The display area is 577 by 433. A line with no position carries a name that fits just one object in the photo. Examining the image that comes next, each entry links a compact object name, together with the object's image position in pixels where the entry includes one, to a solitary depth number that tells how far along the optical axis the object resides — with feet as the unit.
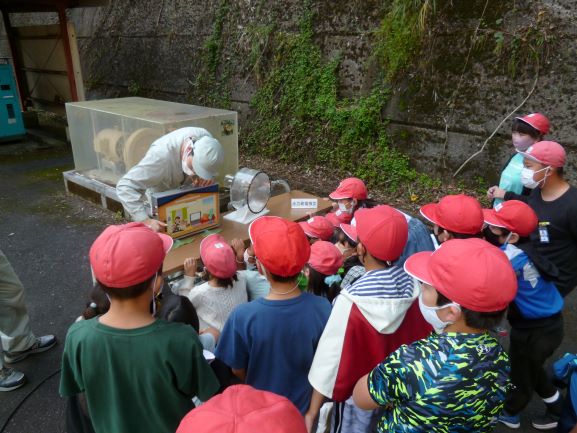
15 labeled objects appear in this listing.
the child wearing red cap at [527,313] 7.20
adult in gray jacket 10.14
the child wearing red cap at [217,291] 7.78
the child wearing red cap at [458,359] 4.25
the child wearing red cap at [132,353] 4.81
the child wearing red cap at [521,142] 10.59
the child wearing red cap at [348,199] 11.10
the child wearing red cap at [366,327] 5.39
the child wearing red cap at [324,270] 7.95
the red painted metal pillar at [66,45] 28.30
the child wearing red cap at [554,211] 8.34
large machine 14.26
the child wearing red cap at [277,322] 5.69
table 9.16
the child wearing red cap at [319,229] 9.66
